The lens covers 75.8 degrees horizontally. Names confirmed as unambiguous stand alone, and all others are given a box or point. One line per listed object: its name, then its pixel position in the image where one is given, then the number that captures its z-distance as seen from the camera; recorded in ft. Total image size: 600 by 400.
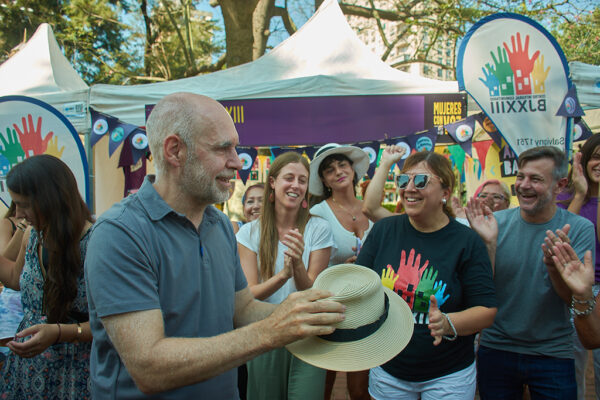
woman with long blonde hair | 7.70
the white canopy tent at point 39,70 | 18.80
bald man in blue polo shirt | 3.67
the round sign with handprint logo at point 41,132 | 12.13
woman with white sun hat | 10.29
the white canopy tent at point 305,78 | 14.96
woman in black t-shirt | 6.51
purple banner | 14.87
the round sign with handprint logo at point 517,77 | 12.65
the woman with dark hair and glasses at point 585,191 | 9.09
